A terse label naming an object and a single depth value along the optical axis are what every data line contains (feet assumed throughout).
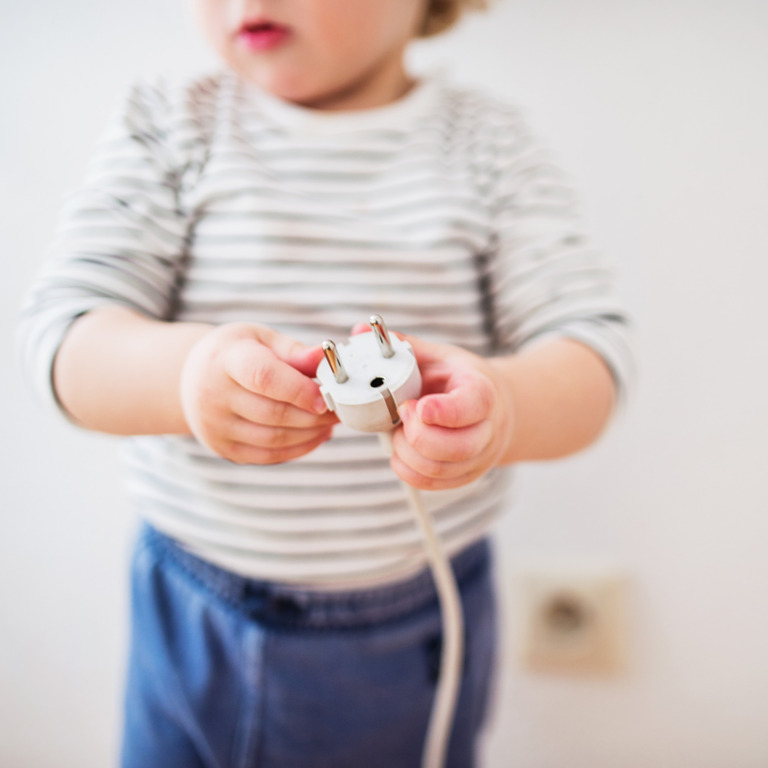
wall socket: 2.18
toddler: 1.38
